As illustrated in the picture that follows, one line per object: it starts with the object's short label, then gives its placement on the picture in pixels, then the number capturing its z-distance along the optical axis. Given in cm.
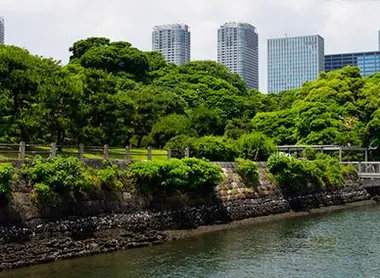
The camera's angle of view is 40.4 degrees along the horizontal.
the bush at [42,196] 2259
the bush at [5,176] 2089
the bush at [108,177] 2581
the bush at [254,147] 4300
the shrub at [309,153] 4622
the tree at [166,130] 4106
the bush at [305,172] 3784
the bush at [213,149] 3725
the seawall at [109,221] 2125
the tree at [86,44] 7275
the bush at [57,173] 2291
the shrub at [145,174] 2752
